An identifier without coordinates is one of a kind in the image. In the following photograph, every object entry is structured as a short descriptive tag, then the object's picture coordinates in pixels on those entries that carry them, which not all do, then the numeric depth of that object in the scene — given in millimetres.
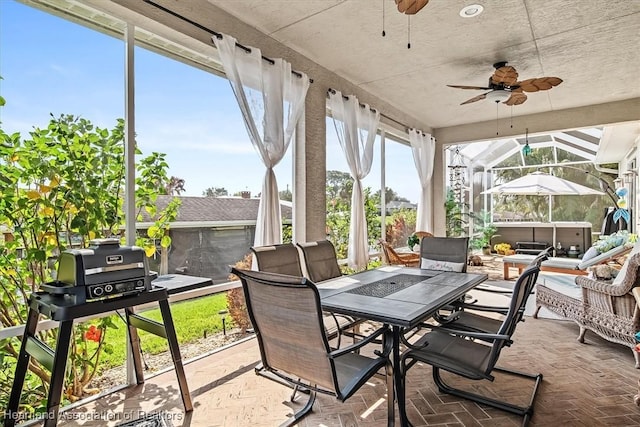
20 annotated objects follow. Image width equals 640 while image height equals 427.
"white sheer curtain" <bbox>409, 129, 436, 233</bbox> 6488
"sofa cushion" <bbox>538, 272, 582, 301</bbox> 3716
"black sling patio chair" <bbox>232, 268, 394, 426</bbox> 1604
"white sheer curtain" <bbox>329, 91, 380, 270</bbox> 4441
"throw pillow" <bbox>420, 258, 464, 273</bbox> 3514
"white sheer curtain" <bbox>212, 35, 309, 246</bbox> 3131
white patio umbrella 8578
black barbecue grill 1825
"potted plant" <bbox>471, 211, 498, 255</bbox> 9797
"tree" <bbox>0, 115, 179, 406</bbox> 2141
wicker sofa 2930
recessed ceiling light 3043
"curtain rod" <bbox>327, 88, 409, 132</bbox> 4344
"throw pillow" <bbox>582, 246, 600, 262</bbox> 5078
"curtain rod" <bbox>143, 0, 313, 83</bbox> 2644
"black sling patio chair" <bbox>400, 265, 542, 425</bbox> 1932
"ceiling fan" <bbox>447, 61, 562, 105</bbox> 3703
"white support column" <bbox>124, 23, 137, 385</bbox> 2609
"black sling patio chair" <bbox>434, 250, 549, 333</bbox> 2269
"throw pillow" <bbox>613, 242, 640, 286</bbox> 3018
